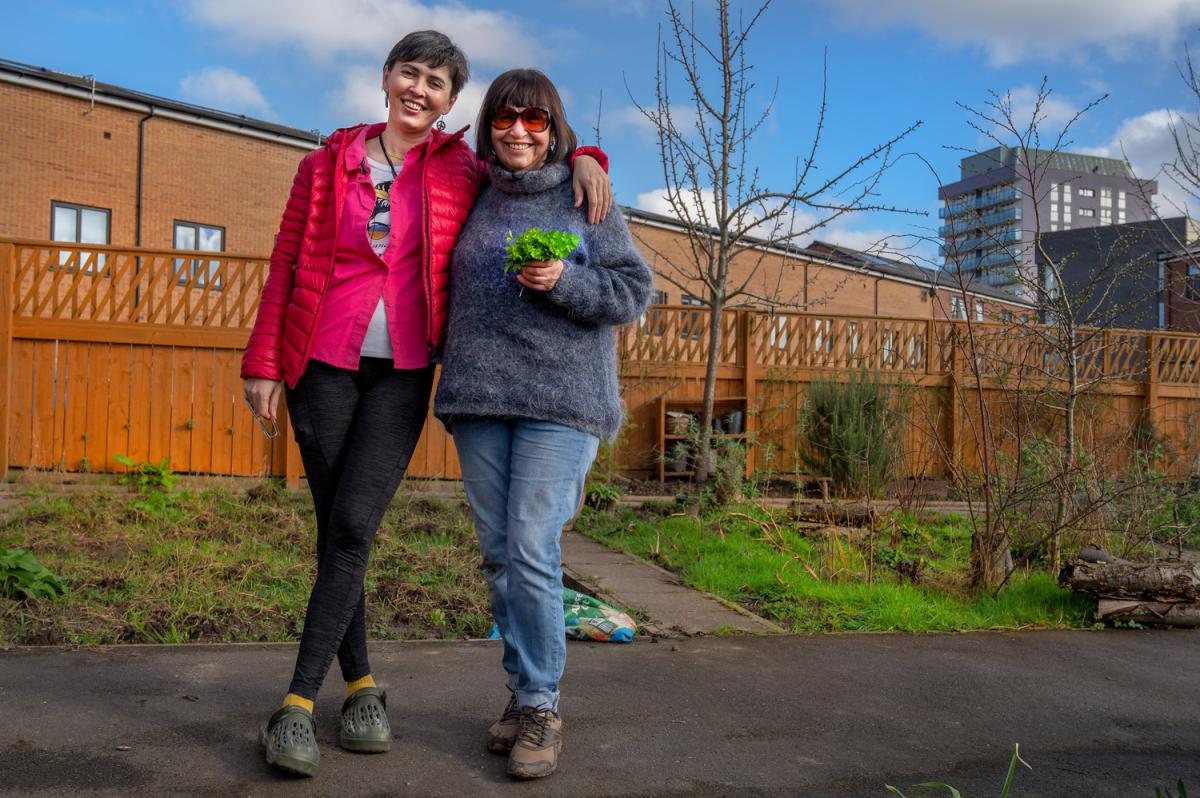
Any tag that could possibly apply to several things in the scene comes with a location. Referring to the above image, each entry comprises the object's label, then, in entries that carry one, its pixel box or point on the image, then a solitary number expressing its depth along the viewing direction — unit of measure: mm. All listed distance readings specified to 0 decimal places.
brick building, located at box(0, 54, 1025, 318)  18969
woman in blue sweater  2775
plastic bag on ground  4449
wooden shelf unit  11648
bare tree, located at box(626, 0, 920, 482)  8219
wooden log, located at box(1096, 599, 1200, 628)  5188
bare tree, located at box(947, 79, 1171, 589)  5559
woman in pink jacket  2820
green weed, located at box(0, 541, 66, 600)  4648
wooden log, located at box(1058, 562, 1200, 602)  5129
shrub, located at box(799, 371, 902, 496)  9188
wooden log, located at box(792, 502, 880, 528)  7164
